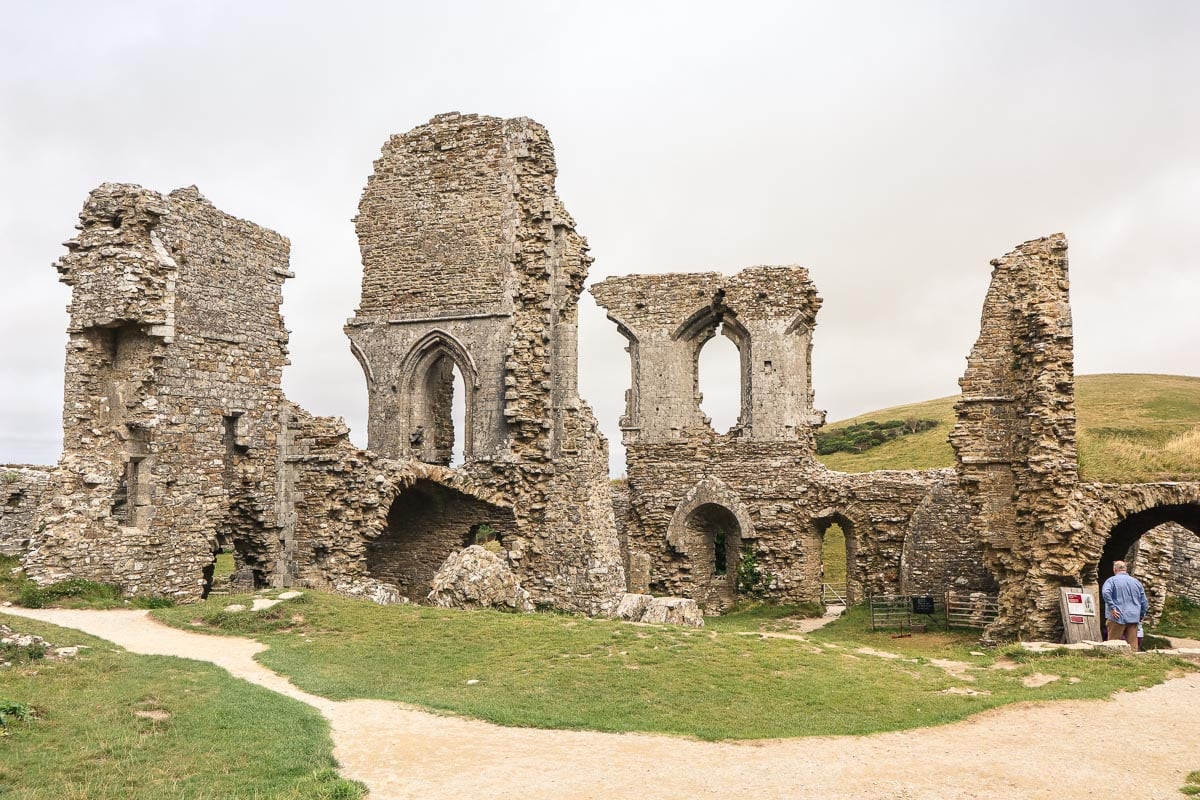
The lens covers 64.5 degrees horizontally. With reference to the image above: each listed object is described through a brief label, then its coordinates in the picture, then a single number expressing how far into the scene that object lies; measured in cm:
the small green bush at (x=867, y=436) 4525
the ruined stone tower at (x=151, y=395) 1530
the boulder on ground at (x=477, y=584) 1614
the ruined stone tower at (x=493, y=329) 2083
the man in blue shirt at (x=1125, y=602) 1397
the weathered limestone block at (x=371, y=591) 1702
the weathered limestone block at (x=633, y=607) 1689
